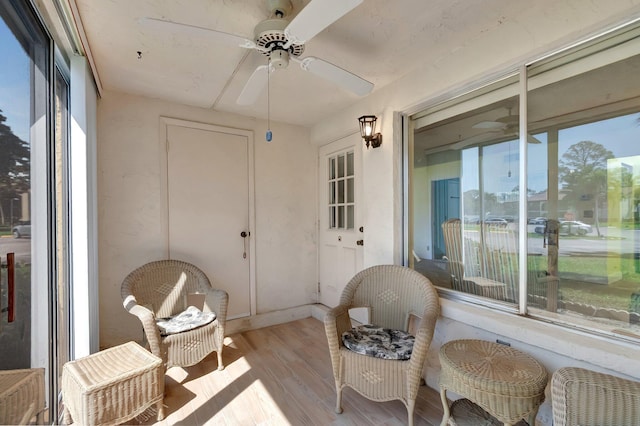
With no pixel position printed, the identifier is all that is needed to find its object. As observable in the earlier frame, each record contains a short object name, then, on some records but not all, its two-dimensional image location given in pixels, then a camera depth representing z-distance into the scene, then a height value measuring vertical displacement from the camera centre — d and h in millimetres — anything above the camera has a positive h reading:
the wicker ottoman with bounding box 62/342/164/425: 1513 -977
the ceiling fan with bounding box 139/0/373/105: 1128 +827
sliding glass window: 1617 +134
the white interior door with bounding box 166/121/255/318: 2941 +96
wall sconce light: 2646 +756
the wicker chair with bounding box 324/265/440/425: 1718 -813
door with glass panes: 3152 -55
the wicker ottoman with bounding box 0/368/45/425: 1093 -787
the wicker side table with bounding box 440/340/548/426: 1324 -827
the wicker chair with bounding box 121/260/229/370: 2094 -781
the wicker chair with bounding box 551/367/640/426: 1090 -761
